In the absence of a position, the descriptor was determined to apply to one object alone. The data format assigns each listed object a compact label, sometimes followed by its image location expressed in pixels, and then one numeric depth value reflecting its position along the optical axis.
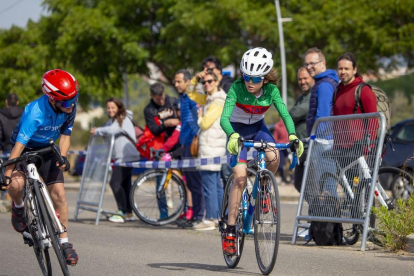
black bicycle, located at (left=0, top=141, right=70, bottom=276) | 13.45
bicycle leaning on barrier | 17.58
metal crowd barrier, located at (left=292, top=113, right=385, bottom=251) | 17.50
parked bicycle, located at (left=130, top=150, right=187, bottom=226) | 23.98
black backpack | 18.33
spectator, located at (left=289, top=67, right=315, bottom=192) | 20.52
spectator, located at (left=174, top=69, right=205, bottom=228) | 23.08
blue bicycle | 13.57
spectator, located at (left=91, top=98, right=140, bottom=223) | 25.44
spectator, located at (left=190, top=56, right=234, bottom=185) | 22.45
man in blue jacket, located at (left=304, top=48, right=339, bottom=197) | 18.61
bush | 16.89
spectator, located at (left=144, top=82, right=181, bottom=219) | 24.84
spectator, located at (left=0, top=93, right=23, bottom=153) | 30.87
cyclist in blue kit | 13.92
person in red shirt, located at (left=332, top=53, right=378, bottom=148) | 17.95
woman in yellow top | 21.86
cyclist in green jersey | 14.43
